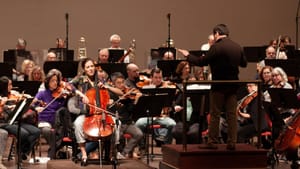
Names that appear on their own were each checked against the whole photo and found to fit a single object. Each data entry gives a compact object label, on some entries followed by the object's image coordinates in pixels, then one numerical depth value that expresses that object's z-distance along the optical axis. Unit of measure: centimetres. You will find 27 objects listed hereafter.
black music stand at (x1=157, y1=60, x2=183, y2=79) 1694
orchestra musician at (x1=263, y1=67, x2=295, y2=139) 1381
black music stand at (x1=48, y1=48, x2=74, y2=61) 1911
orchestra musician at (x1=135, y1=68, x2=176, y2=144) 1553
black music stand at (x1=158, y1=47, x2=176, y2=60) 1871
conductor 1185
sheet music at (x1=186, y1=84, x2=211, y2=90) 1536
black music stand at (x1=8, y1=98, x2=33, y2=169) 1284
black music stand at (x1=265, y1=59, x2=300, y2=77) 1681
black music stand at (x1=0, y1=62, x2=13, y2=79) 1611
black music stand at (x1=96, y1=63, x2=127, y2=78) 1619
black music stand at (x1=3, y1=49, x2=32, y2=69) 1899
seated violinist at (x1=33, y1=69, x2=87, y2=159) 1463
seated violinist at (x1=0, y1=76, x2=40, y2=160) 1418
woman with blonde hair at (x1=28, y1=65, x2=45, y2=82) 1582
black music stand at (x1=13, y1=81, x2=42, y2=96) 1517
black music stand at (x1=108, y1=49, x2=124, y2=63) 1796
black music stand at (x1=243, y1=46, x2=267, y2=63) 1893
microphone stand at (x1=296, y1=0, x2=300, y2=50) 2395
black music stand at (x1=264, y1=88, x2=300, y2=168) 1353
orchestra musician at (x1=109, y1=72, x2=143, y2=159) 1475
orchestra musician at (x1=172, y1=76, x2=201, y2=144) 1486
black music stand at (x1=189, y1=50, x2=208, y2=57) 1780
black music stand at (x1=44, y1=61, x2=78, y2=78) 1618
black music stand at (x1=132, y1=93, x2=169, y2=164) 1393
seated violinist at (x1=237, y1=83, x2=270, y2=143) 1471
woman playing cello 1328
